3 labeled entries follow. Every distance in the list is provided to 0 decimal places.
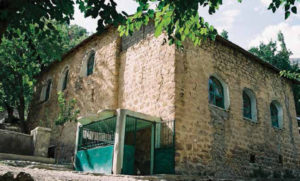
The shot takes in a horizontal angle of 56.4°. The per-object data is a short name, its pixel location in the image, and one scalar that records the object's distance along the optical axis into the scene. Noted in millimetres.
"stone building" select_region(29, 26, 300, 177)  8656
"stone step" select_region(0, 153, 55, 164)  8812
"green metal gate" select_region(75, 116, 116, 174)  8038
